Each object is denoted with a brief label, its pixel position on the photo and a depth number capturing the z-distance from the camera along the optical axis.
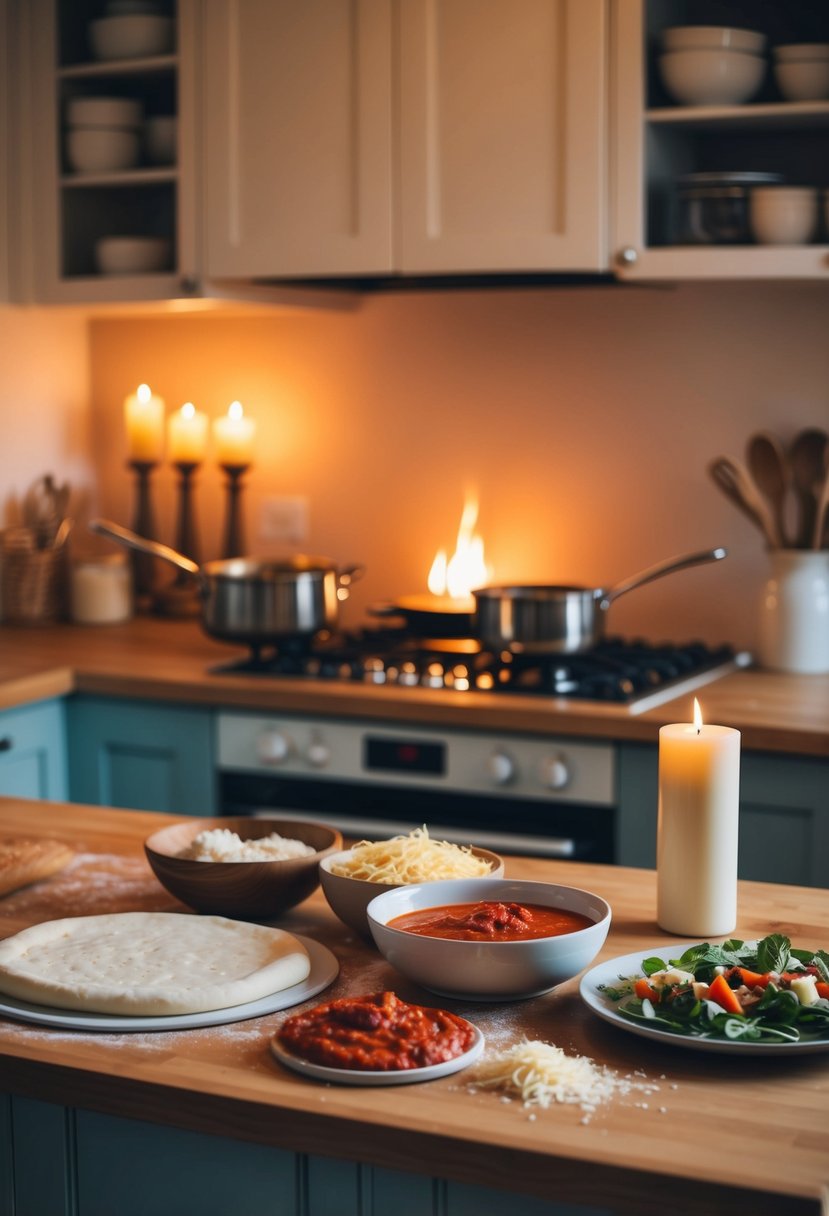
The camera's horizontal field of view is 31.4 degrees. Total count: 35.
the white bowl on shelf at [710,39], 2.58
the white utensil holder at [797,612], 2.72
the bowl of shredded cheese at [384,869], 1.32
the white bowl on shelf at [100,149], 3.17
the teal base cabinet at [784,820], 2.29
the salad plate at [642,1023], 1.08
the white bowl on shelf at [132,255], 3.17
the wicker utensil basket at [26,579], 3.36
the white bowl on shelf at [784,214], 2.55
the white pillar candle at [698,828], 1.31
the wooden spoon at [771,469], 2.83
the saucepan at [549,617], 2.60
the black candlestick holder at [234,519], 3.41
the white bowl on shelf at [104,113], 3.16
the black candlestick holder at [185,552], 3.45
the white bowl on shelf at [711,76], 2.58
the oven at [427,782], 2.45
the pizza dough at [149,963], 1.18
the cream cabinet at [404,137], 2.65
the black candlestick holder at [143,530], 3.47
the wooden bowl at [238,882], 1.38
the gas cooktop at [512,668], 2.56
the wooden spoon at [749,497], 2.76
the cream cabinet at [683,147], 2.57
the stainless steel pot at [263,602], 2.82
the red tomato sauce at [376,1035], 1.08
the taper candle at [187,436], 3.42
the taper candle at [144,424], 3.42
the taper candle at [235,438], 3.37
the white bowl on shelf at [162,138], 3.13
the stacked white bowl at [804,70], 2.57
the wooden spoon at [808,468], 2.77
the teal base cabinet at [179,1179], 1.04
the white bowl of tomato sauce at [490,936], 1.17
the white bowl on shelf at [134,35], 3.10
